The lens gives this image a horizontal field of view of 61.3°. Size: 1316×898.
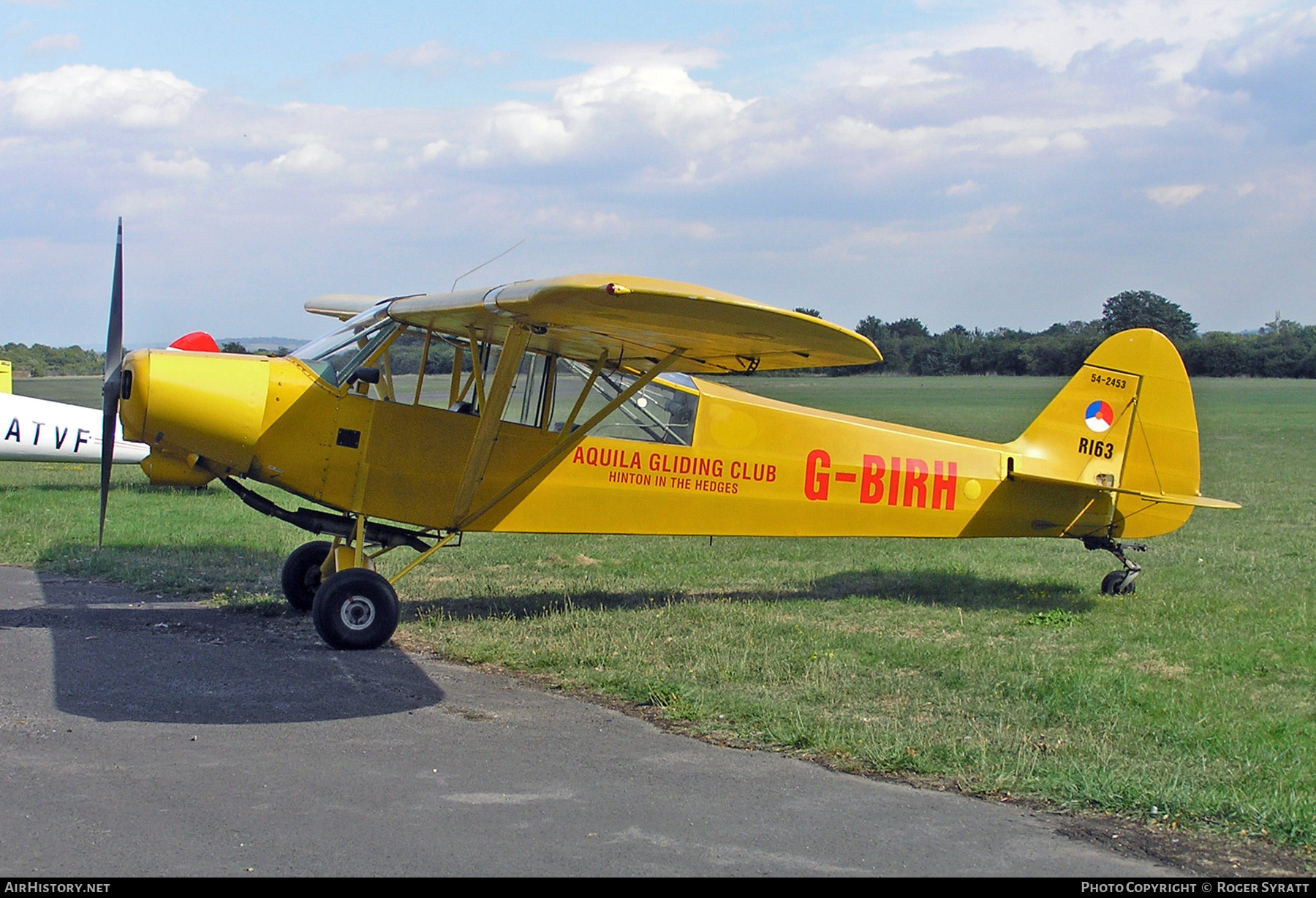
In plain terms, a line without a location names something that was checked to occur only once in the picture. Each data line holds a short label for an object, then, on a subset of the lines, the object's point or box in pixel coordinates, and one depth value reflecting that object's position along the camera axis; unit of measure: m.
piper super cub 7.25
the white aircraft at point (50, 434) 16.00
